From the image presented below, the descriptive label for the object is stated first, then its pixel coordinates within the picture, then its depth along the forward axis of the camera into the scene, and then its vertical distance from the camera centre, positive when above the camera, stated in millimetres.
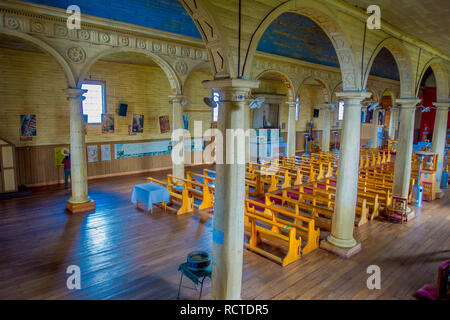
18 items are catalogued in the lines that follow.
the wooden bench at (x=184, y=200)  9675 -2513
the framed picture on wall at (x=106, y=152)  14211 -1450
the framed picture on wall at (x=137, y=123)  15137 -101
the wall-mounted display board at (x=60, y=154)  12969 -1449
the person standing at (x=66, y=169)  12008 -1953
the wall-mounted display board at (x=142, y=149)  14797 -1395
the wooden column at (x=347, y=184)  6637 -1311
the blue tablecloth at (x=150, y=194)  9492 -2293
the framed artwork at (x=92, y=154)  13800 -1513
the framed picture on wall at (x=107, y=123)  14102 -97
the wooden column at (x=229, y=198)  4249 -1080
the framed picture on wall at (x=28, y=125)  12023 -223
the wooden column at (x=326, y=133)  19734 -517
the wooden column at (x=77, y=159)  9217 -1184
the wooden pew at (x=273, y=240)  6582 -2643
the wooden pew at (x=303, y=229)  7090 -2458
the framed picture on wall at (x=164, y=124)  16188 -105
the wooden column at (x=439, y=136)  11734 -349
